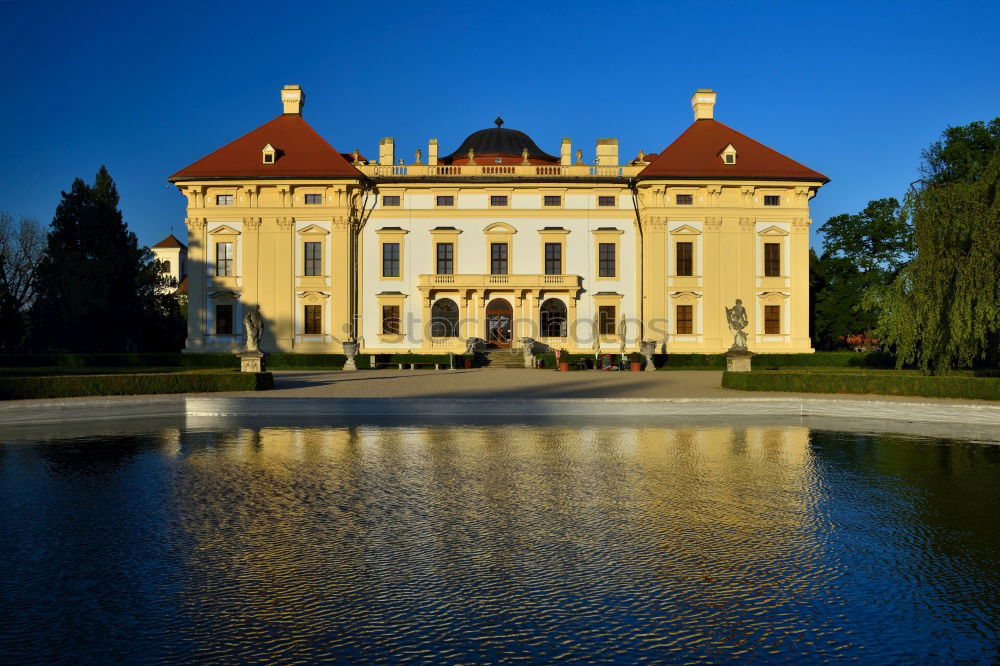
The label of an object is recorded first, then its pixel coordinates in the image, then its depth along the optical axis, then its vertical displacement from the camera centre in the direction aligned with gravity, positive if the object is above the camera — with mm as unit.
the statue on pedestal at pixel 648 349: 38031 -519
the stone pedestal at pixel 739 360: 28422 -819
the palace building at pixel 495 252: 43531 +5224
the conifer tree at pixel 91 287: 41969 +3149
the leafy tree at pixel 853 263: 47312 +4970
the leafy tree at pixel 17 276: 42906 +4404
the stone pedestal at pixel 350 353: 38166 -664
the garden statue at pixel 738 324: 28781 +576
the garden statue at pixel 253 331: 26938 +348
